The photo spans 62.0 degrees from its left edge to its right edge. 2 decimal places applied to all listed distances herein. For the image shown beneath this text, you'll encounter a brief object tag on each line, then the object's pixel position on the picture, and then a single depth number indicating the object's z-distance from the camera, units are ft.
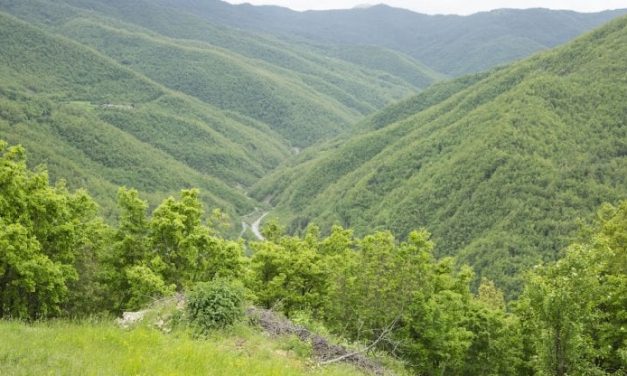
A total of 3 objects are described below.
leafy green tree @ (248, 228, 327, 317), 131.03
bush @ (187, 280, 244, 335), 58.08
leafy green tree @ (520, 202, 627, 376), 78.28
